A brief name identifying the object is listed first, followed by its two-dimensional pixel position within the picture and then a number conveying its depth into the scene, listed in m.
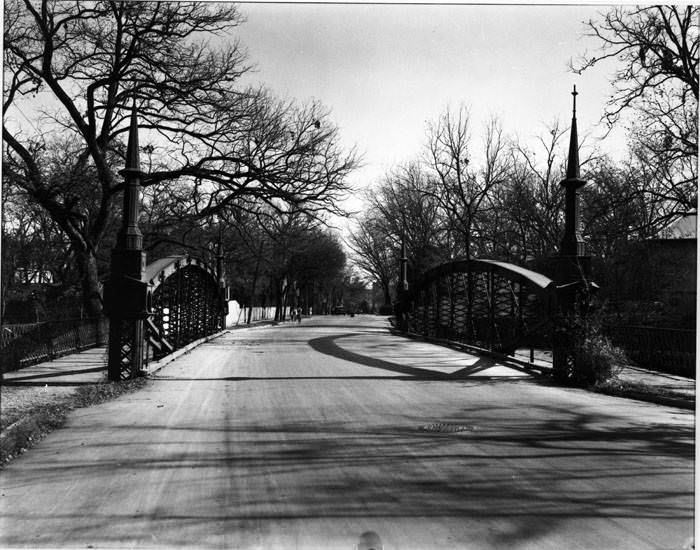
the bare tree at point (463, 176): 36.88
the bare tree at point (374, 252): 58.31
